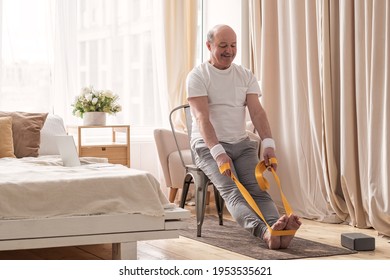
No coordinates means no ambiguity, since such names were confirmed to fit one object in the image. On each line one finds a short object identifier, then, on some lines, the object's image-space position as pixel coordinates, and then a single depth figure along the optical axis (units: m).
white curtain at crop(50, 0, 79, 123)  5.95
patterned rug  3.63
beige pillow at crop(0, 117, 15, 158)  4.53
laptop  4.07
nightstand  5.43
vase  5.62
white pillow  4.82
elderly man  3.98
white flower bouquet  5.62
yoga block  3.77
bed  3.21
